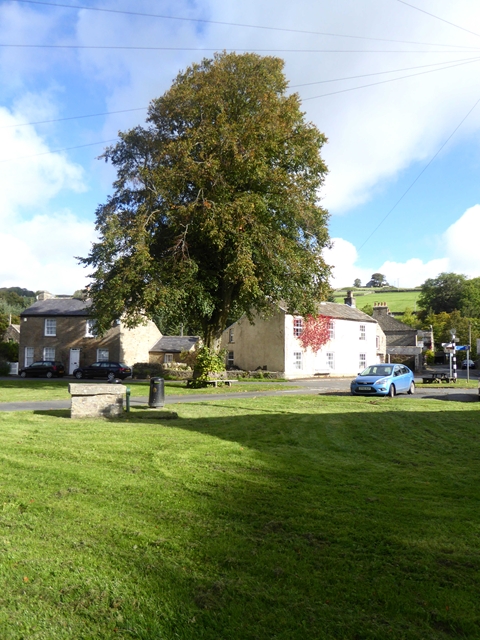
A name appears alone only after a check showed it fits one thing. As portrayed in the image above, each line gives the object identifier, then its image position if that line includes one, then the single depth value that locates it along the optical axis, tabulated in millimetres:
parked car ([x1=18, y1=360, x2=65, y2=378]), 43375
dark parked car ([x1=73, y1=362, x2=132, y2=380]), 41344
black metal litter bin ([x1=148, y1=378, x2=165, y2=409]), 16172
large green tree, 26703
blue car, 23391
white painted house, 46250
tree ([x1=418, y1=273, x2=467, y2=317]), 99750
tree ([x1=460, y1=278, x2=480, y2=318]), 92125
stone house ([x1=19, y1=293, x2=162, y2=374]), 46531
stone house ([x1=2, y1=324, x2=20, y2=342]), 70625
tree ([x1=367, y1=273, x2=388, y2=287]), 170688
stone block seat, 13344
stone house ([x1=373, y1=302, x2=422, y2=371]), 64500
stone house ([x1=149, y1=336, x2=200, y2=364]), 49250
